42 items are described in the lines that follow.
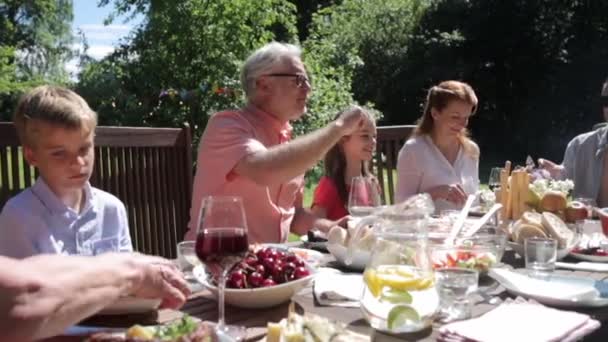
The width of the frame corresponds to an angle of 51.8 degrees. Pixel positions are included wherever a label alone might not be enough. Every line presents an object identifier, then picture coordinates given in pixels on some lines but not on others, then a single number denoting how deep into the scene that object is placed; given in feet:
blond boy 6.64
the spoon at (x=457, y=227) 6.72
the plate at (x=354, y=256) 6.49
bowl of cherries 5.20
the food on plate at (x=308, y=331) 4.10
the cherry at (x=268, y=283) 5.27
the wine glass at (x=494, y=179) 11.30
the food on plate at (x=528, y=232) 7.37
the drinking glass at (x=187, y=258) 6.05
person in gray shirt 13.43
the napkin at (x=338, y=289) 5.47
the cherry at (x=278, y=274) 5.32
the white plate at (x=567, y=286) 5.46
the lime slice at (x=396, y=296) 4.74
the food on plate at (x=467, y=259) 6.09
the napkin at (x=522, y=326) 4.56
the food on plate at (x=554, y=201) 8.93
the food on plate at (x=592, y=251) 7.41
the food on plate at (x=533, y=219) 7.54
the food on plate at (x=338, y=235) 6.63
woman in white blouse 12.61
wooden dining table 4.78
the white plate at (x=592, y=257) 7.25
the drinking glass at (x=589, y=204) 9.79
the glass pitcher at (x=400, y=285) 4.73
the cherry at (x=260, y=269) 5.37
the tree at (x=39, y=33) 80.18
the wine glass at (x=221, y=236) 4.93
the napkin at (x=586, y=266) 6.80
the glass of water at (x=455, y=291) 5.12
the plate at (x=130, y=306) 4.83
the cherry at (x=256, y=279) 5.29
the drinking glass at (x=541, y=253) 6.63
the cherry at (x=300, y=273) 5.38
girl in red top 11.72
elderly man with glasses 8.35
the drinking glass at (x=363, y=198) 7.64
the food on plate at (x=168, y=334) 3.87
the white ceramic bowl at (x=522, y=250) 7.25
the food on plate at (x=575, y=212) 8.69
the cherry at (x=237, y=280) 5.28
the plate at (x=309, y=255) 5.90
